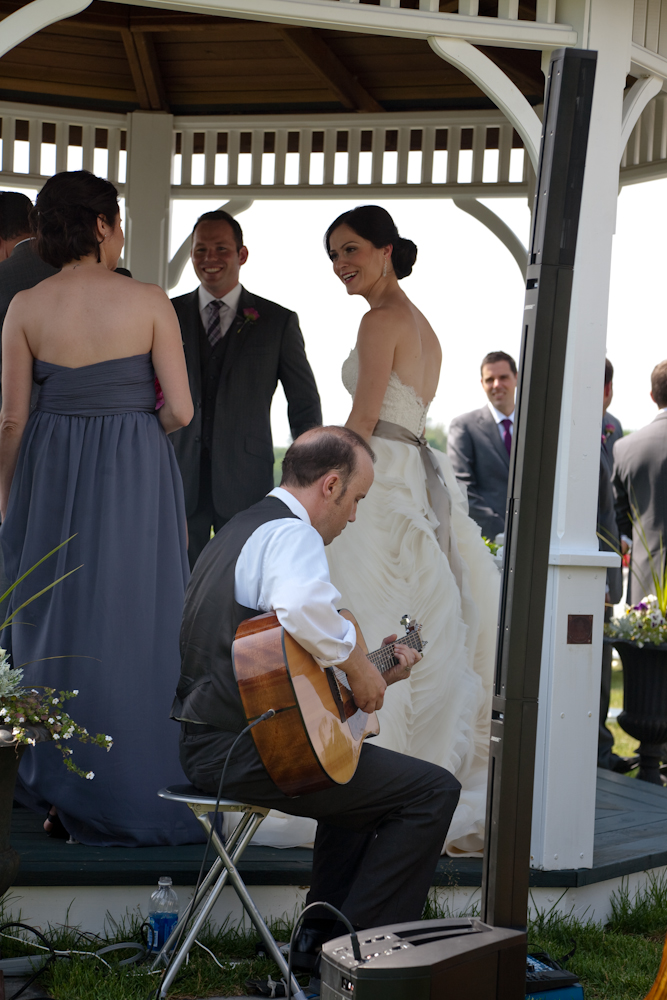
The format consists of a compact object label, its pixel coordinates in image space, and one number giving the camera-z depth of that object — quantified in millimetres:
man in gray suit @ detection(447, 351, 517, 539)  7445
